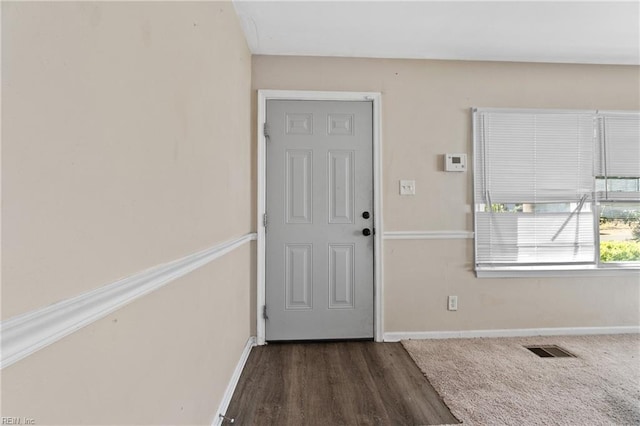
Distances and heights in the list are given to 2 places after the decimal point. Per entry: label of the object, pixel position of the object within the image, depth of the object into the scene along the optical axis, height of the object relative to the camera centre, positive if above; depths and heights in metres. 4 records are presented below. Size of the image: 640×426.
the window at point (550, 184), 2.57 +0.30
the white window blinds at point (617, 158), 2.62 +0.52
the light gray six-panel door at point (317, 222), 2.49 -0.04
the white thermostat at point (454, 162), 2.56 +0.47
